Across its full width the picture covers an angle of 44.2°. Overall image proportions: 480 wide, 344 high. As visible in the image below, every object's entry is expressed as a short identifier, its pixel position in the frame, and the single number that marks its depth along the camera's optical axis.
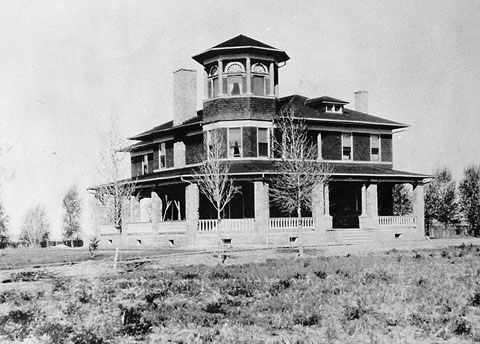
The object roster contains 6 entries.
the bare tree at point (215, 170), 30.25
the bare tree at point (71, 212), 71.12
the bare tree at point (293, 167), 28.00
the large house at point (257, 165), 33.41
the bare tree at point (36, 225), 74.31
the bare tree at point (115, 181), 22.23
